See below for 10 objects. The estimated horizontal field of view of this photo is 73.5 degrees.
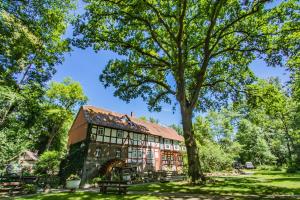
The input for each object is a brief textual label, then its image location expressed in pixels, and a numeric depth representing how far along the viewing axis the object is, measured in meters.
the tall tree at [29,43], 13.48
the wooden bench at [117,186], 12.03
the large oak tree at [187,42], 15.03
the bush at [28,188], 14.59
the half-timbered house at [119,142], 23.44
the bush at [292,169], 27.46
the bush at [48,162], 21.73
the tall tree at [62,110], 35.34
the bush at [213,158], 26.86
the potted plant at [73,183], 14.95
